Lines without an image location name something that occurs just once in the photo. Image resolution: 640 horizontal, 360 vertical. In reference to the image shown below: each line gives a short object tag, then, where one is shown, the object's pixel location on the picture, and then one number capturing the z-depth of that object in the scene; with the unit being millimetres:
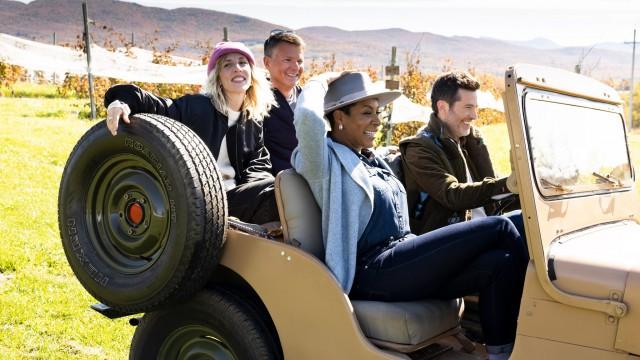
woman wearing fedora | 3236
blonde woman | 3967
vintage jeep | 2877
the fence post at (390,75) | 15242
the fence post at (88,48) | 16875
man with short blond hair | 4832
